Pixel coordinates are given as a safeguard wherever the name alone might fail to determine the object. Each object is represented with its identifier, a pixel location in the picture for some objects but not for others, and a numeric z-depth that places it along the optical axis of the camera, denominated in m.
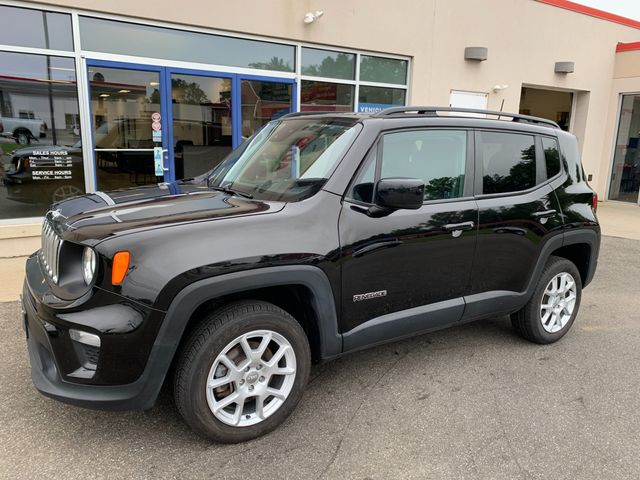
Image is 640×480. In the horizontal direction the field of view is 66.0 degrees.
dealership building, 6.57
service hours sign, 6.72
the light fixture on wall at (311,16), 8.21
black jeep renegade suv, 2.42
